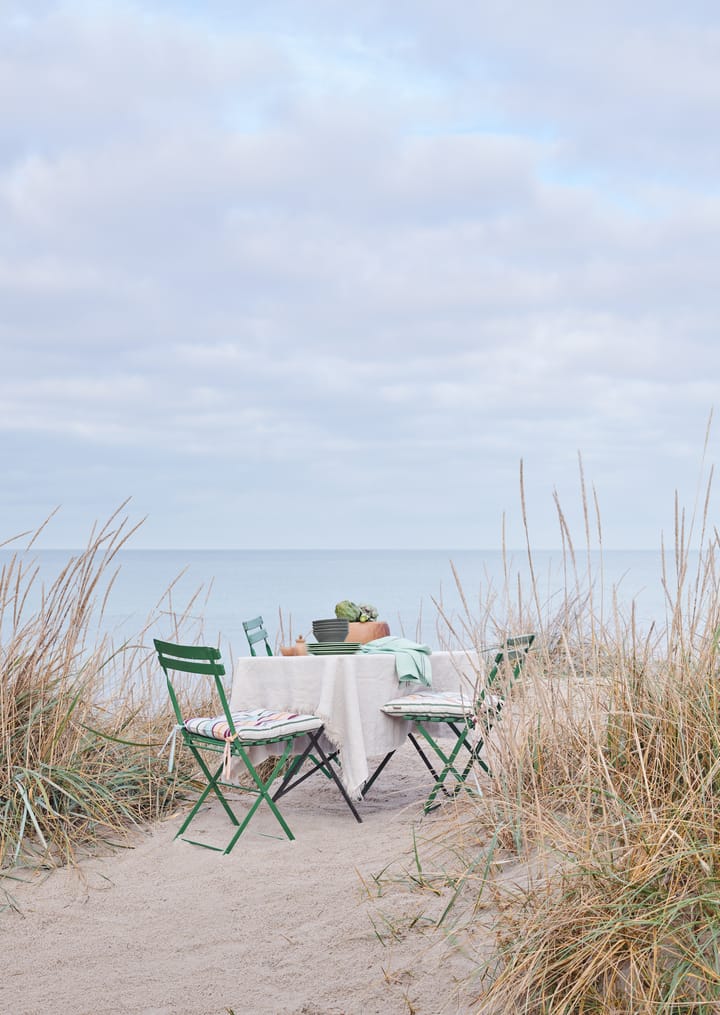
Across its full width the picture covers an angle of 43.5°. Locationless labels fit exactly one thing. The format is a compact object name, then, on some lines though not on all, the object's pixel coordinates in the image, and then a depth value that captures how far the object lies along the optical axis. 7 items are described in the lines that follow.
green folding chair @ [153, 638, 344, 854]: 4.09
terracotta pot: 4.94
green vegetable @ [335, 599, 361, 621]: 5.03
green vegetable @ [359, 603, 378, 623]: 5.11
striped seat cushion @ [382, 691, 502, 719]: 4.30
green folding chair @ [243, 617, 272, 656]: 5.54
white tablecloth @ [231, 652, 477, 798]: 4.41
